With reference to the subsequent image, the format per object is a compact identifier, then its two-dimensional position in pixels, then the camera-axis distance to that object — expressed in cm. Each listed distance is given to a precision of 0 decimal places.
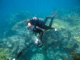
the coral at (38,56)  547
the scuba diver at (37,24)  320
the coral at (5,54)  599
